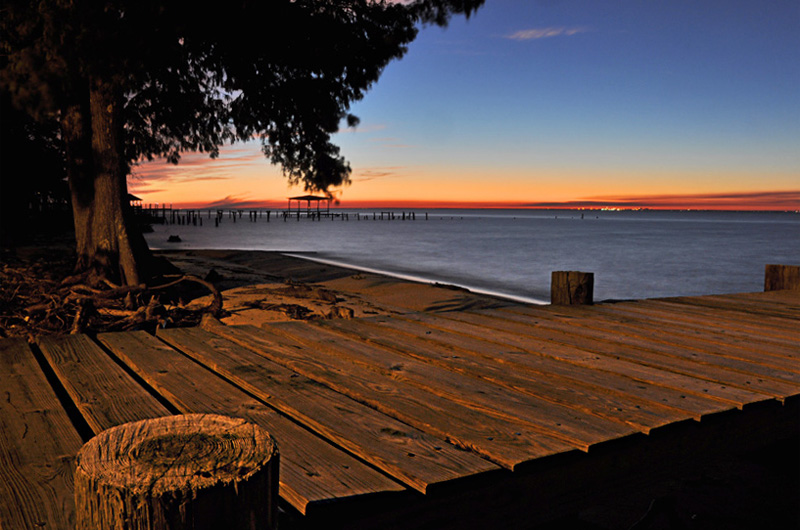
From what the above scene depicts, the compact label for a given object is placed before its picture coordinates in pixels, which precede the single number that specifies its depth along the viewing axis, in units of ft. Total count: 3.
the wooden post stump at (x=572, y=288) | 20.43
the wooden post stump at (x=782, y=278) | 26.23
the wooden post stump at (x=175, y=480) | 3.84
